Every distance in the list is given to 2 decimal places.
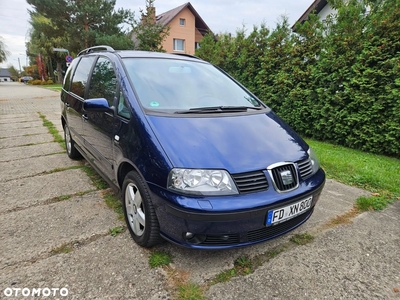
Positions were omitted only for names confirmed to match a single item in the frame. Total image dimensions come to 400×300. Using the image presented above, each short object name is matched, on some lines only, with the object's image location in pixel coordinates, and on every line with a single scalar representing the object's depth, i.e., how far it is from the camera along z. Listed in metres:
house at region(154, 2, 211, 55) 29.48
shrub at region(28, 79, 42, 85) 37.89
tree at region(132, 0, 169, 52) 14.41
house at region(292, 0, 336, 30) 16.36
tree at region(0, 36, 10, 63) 44.56
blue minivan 1.78
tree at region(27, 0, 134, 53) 19.62
